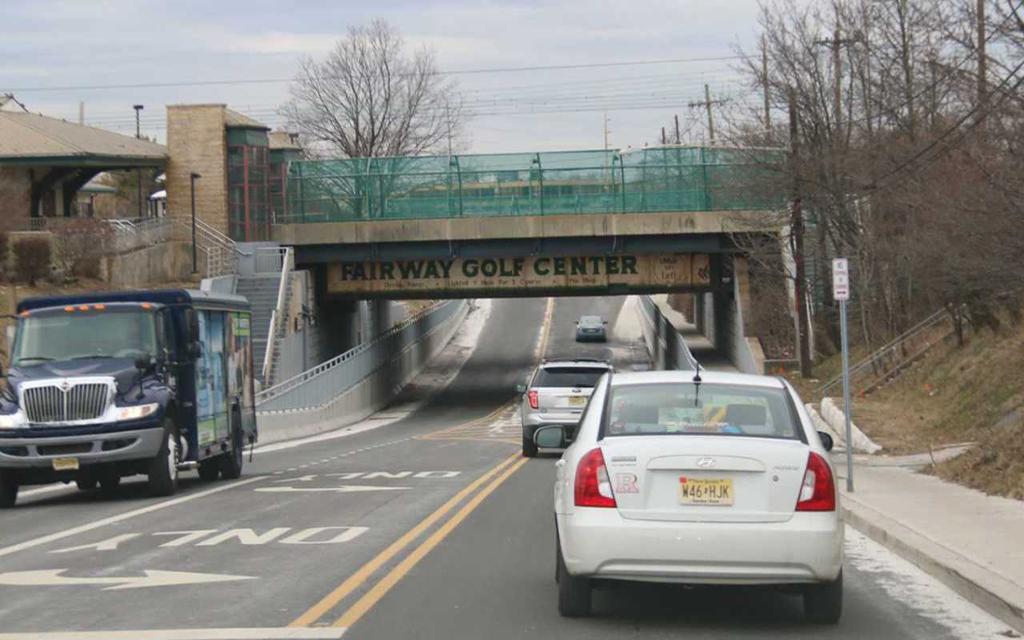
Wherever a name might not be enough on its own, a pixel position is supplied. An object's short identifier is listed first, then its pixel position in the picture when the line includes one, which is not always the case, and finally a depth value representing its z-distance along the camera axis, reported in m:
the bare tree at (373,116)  94.44
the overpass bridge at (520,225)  54.97
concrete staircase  50.06
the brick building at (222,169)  59.94
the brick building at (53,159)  57.94
